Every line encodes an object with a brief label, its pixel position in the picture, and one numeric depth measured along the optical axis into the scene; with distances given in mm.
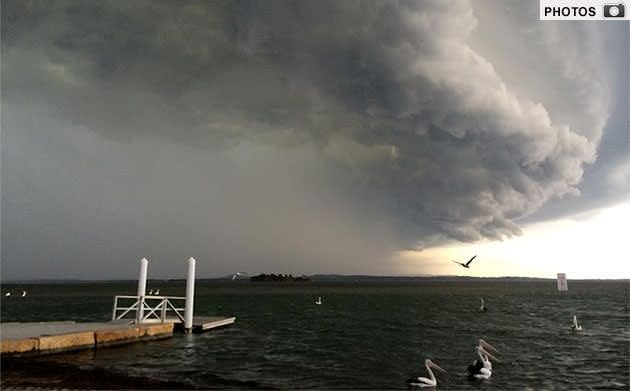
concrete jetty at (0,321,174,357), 16508
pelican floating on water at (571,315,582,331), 33931
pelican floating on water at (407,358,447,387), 14805
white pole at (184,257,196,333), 25422
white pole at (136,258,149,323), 24172
